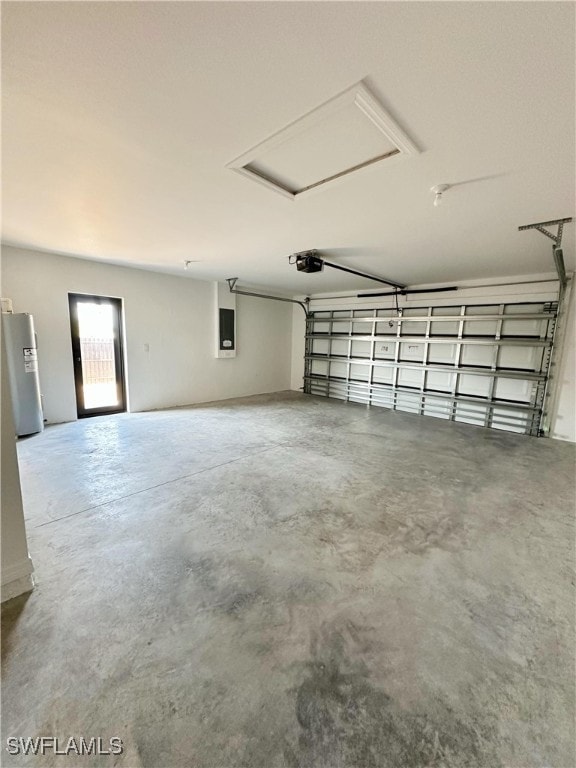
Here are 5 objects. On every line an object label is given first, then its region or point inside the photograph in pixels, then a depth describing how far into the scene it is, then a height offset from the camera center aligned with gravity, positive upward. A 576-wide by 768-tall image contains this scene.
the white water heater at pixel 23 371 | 3.82 -0.48
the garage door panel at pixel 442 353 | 5.45 -0.20
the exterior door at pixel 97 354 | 4.66 -0.30
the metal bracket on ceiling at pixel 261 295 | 6.01 +0.95
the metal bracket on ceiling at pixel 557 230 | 2.55 +1.03
